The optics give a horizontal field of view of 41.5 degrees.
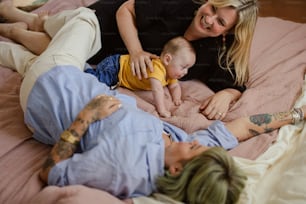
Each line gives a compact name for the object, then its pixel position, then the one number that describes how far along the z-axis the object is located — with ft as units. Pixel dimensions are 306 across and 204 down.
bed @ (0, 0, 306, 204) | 3.01
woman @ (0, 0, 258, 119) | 4.25
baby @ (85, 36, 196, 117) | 4.23
